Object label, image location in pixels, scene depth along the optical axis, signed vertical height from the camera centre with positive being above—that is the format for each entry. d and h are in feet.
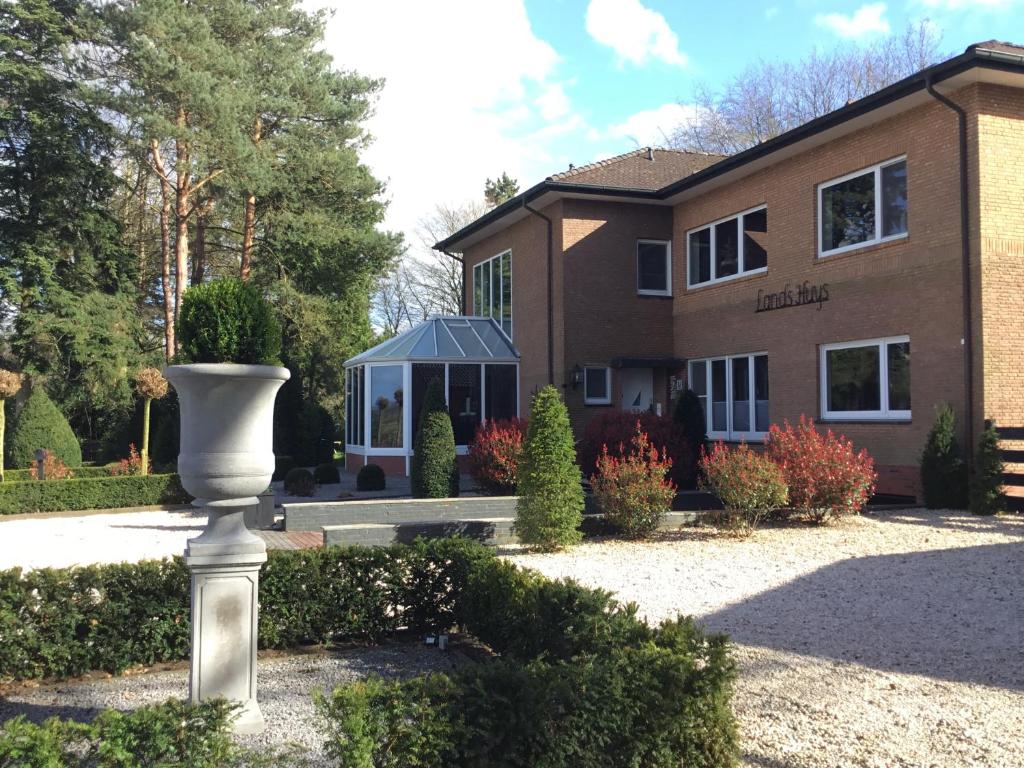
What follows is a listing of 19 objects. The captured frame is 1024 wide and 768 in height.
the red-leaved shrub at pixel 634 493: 34.96 -3.05
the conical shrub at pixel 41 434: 68.80 -1.28
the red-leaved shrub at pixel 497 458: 47.03 -2.12
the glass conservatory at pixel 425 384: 69.51 +3.02
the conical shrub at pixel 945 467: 41.14 -2.25
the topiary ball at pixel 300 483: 58.54 -4.41
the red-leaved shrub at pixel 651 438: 45.65 -1.00
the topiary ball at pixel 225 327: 15.34 +1.70
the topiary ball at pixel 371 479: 59.11 -4.16
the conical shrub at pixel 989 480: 39.14 -2.73
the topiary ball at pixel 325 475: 66.13 -4.36
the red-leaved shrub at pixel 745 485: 35.06 -2.70
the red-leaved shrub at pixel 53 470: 59.87 -3.68
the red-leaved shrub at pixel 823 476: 37.50 -2.47
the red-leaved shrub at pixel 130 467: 63.72 -3.73
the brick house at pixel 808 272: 42.11 +9.72
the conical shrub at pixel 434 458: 44.55 -2.03
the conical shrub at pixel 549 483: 32.78 -2.45
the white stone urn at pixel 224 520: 14.33 -1.77
